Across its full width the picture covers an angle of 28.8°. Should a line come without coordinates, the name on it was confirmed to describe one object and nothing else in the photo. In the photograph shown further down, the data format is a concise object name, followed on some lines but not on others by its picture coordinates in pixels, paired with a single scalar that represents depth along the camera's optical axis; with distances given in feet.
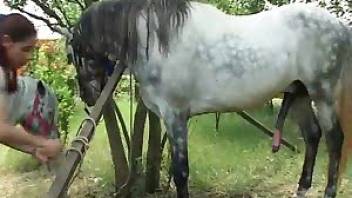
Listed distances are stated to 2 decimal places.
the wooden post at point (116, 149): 14.99
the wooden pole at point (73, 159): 8.08
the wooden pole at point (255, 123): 16.01
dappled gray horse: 11.25
